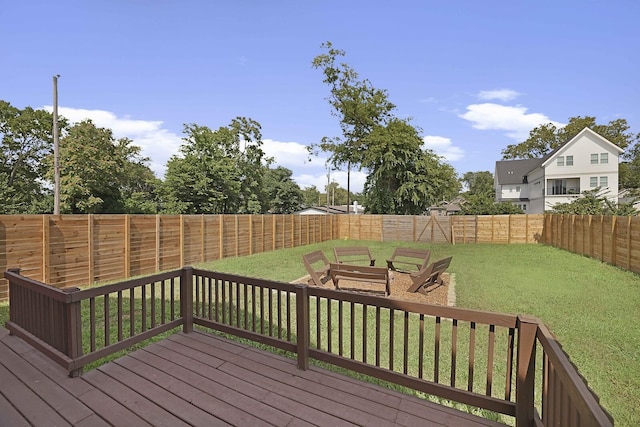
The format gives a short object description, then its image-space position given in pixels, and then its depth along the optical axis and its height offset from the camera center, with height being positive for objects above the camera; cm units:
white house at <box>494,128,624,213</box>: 2548 +350
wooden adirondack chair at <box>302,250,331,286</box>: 664 -155
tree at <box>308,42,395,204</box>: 2580 +914
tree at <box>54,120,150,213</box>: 1909 +267
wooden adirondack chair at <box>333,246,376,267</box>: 875 -129
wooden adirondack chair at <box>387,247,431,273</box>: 792 -129
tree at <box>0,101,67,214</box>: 2167 +456
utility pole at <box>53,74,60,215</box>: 1352 +309
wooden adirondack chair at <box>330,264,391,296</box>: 579 -132
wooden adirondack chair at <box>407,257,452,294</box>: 630 -155
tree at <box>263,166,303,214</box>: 4103 +195
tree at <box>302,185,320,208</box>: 7606 +359
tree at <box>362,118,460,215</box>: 2181 +295
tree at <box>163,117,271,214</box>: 2141 +262
